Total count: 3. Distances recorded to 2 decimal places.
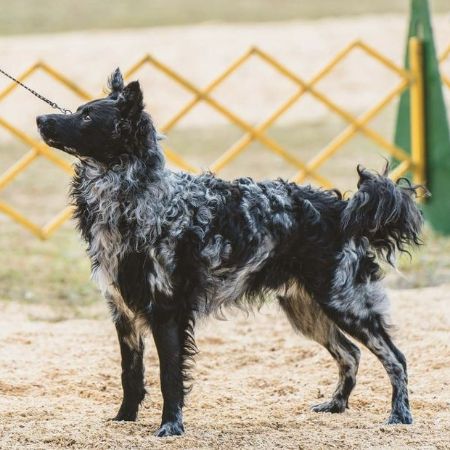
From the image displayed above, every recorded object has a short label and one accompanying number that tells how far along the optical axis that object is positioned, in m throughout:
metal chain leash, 11.38
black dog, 10.92
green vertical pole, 22.78
